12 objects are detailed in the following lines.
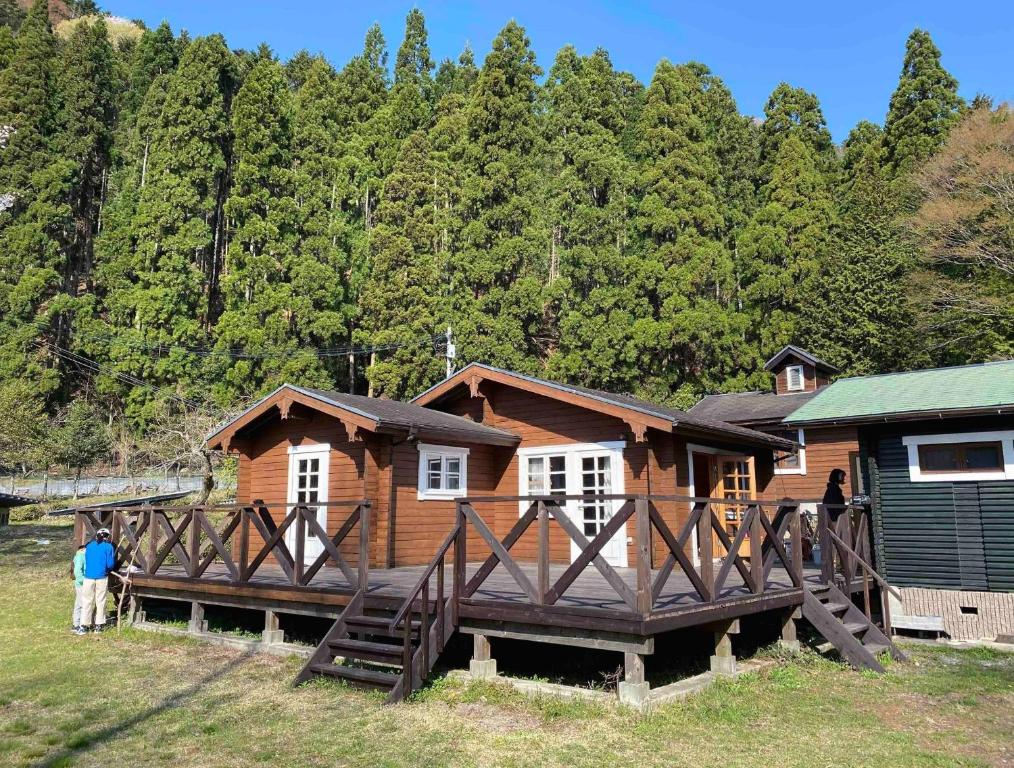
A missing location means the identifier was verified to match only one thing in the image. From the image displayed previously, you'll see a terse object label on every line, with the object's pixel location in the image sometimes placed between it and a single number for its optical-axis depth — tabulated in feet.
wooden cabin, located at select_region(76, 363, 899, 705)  22.85
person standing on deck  35.32
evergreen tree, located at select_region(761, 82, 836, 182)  114.62
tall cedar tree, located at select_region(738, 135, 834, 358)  96.84
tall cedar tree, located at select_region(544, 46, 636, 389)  94.73
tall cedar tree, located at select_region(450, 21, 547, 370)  95.55
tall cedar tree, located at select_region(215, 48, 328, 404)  96.32
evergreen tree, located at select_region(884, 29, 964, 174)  100.37
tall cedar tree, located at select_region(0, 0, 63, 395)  100.27
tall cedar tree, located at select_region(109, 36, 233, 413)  99.09
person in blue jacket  33.60
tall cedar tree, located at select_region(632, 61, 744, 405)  94.99
